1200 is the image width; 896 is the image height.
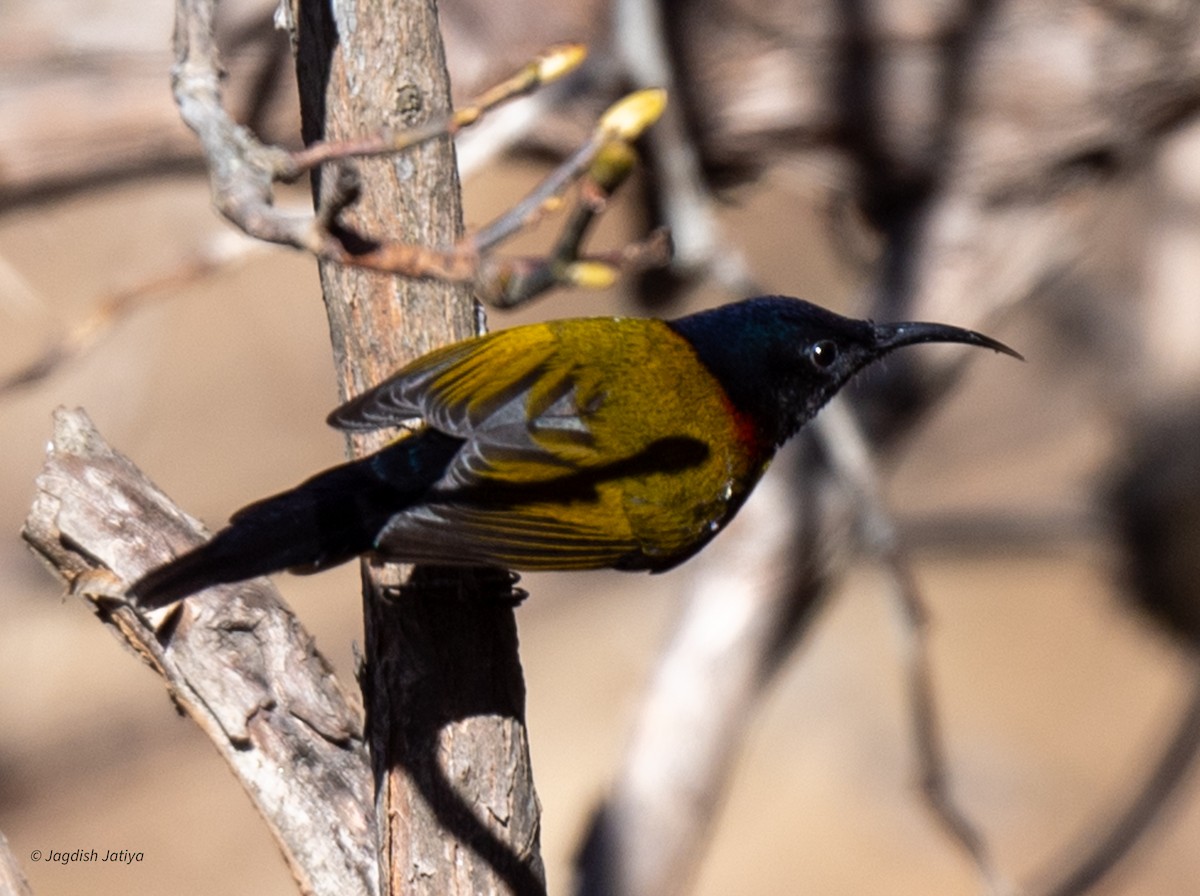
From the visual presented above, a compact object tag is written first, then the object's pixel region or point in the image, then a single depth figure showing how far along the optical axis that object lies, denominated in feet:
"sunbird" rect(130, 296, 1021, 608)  13.74
